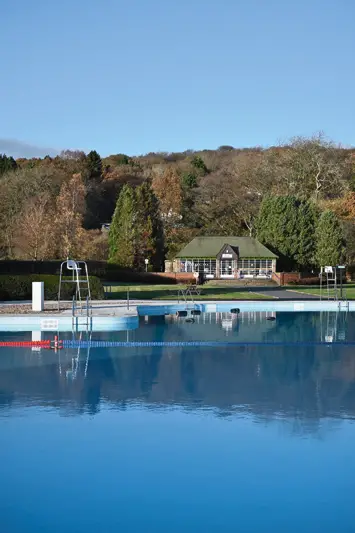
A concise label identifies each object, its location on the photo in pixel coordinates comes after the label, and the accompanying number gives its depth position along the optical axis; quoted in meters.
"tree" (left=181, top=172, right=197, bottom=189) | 69.19
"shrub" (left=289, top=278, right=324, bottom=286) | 45.69
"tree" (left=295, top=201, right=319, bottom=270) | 52.25
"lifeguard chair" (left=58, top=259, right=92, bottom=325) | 19.58
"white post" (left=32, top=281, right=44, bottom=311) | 21.55
